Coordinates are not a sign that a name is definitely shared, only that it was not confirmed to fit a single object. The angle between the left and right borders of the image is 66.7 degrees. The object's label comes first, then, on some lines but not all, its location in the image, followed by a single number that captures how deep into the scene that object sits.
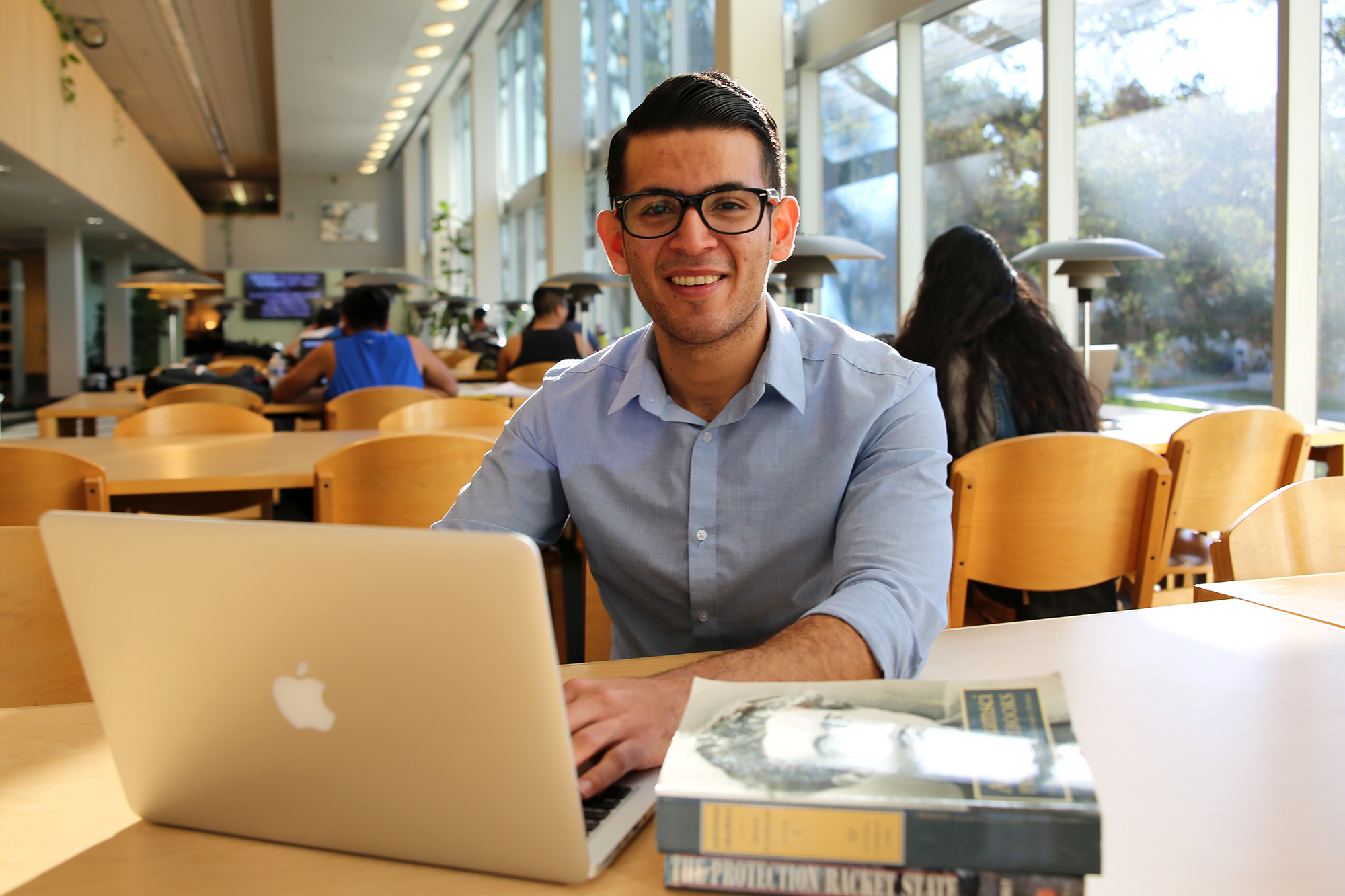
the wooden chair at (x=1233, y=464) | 2.46
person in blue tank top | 4.70
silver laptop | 0.55
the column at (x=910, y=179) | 5.02
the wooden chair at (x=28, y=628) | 1.22
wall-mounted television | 18.31
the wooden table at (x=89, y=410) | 4.88
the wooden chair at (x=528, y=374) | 5.92
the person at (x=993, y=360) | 2.29
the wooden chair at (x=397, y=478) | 2.29
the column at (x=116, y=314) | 15.04
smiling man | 1.15
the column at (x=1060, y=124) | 4.09
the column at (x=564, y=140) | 8.46
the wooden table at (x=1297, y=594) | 1.14
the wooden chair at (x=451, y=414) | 3.54
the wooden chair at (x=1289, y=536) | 1.39
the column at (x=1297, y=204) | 3.15
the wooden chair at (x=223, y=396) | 4.80
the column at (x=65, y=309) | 11.64
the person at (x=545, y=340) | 6.30
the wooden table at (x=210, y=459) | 2.43
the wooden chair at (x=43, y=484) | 2.18
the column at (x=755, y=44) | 5.38
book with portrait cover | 0.52
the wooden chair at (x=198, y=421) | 3.48
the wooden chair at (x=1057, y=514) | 1.94
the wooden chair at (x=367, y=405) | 4.15
